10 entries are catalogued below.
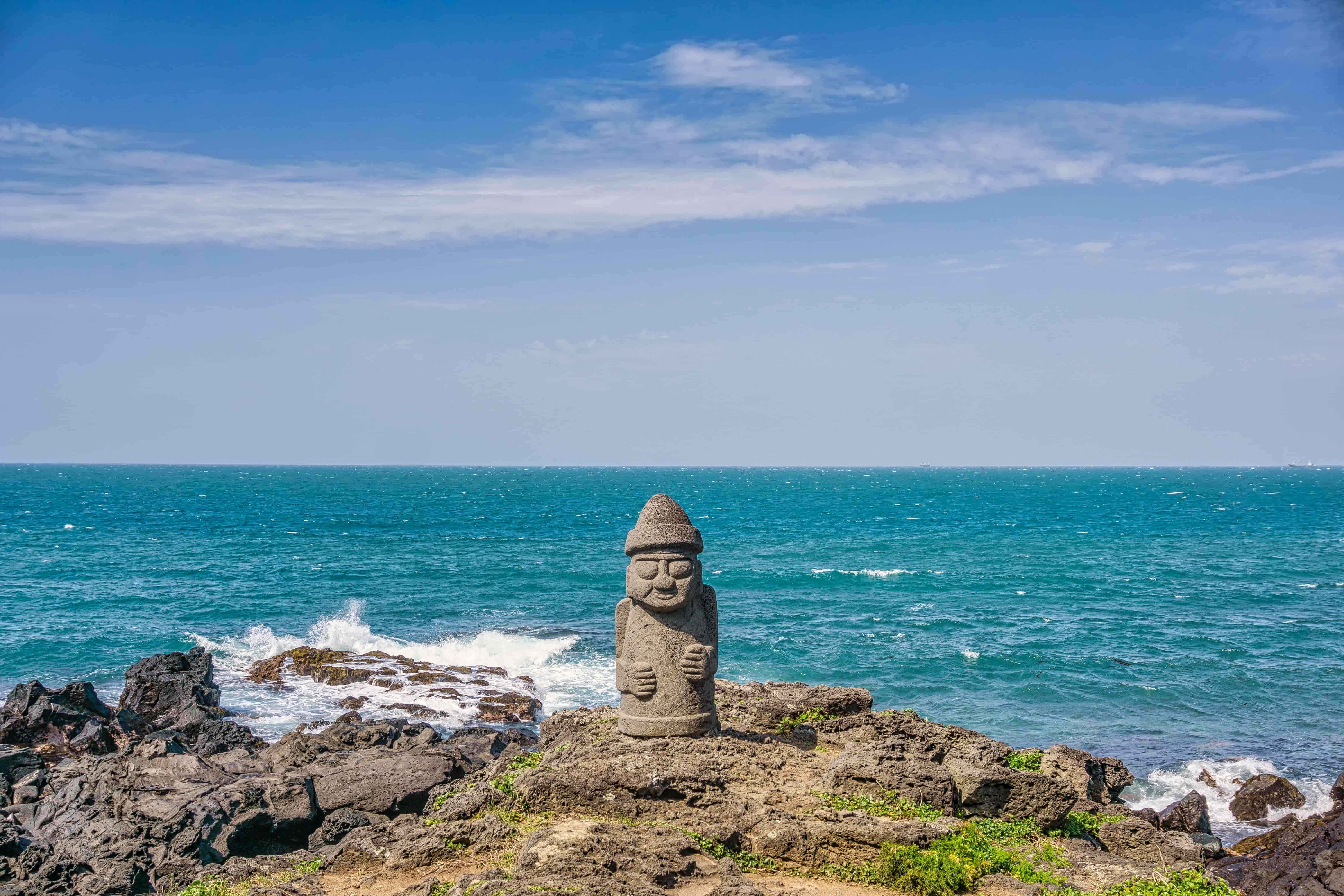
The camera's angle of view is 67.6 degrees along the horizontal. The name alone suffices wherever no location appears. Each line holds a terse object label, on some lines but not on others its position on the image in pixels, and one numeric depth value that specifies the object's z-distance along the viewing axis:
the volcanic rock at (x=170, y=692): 25.23
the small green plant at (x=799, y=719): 15.22
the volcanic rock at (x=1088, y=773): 14.44
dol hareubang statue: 13.34
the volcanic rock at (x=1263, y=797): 20.89
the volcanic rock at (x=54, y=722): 23.22
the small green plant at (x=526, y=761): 14.45
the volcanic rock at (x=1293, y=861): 14.72
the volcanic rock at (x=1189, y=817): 19.25
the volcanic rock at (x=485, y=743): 21.12
